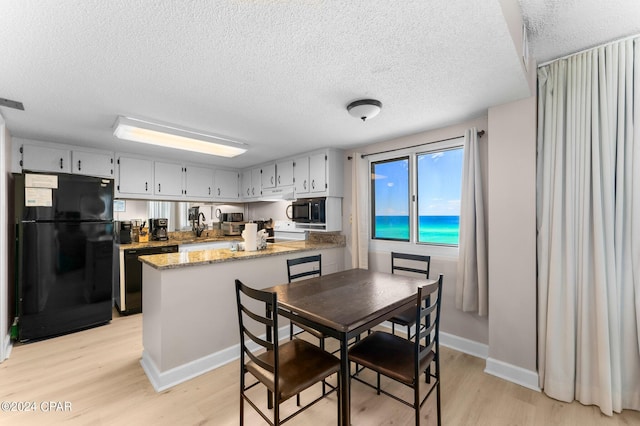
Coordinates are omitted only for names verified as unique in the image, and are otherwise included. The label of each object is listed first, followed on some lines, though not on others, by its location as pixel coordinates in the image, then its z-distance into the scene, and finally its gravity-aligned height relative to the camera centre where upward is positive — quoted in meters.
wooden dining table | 1.45 -0.57
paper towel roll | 3.00 -0.26
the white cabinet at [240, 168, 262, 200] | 4.83 +0.55
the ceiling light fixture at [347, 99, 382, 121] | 2.16 +0.83
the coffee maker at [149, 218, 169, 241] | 4.39 -0.24
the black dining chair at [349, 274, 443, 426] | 1.53 -0.90
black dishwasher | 3.71 -0.96
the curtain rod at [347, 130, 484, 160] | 2.62 +0.77
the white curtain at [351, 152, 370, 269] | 3.49 -0.03
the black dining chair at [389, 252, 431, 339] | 2.32 -0.61
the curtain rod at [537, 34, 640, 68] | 1.81 +1.15
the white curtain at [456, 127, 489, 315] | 2.54 -0.25
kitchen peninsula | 2.20 -0.82
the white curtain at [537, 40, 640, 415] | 1.83 -0.15
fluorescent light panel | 2.53 +0.80
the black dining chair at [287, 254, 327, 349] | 1.94 -0.66
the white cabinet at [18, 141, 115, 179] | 3.22 +0.70
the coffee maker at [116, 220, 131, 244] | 3.98 -0.25
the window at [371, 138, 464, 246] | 3.02 +0.20
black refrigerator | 2.87 -0.42
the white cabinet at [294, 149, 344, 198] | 3.70 +0.53
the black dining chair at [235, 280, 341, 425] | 1.41 -0.89
